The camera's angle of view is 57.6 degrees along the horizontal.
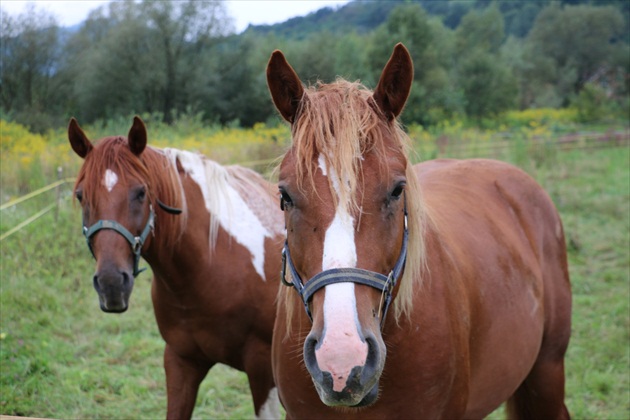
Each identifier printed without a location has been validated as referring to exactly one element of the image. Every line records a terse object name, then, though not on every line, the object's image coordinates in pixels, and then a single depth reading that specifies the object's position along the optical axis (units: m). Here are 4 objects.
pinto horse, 2.76
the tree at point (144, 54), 24.69
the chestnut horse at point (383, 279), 1.37
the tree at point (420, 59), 23.25
